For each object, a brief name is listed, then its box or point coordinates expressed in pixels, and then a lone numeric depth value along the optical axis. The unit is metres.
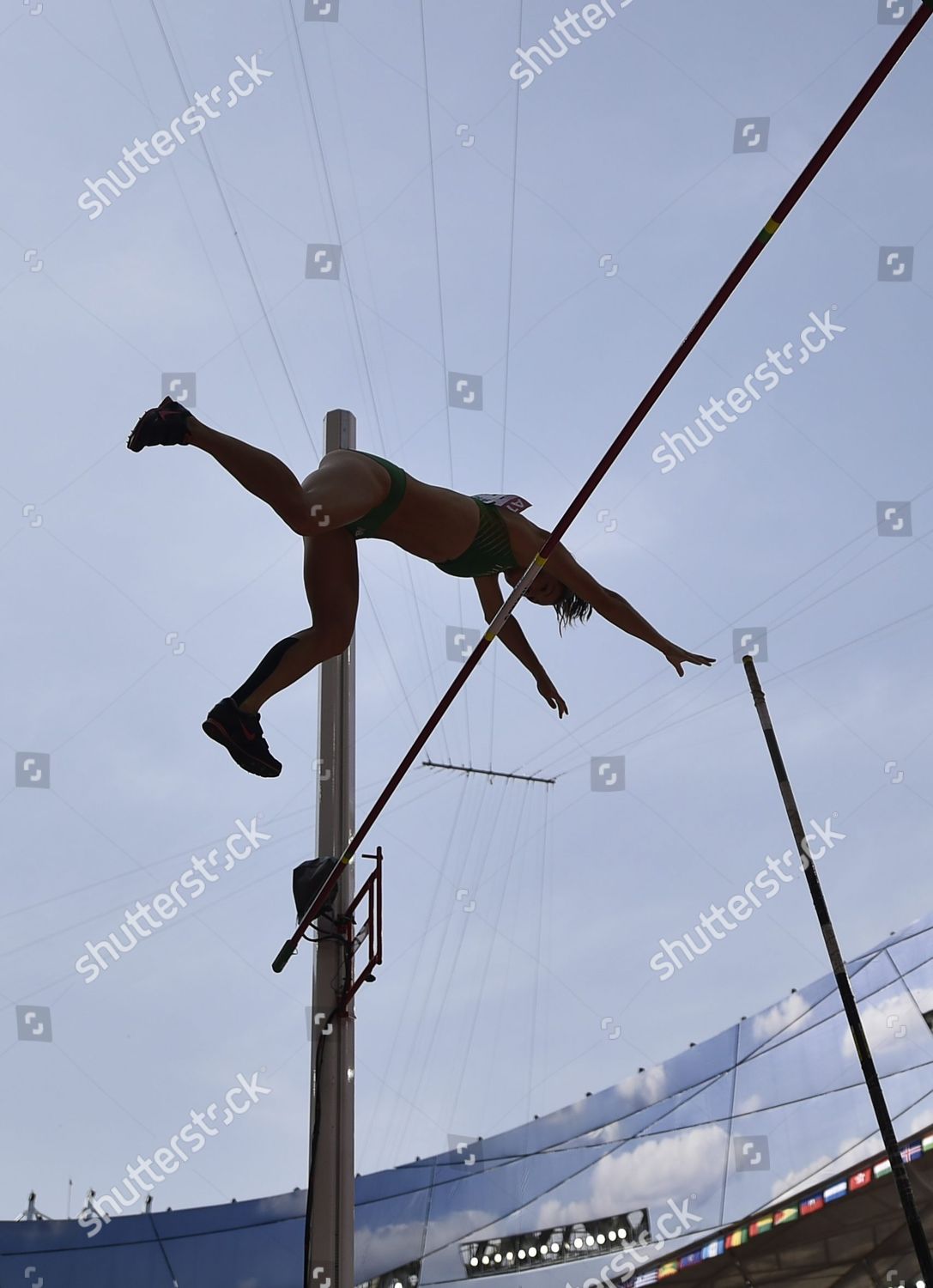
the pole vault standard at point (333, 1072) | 5.01
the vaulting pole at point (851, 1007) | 7.82
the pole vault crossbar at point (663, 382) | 2.80
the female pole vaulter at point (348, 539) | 3.89
